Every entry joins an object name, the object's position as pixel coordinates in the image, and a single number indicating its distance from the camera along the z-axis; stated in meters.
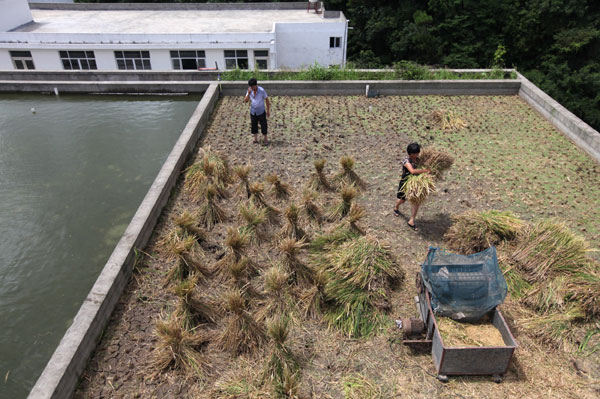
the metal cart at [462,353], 4.16
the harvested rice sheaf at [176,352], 4.36
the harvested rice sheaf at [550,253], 5.35
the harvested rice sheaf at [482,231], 5.95
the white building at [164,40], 20.66
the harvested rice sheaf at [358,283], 4.90
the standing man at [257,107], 8.66
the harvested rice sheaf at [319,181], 7.37
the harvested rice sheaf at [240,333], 4.57
